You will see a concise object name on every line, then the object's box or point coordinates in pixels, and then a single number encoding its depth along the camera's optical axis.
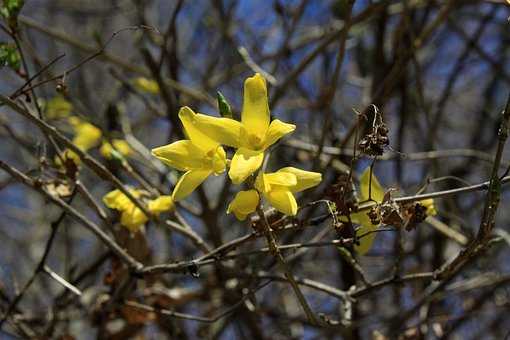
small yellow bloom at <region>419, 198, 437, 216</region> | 0.52
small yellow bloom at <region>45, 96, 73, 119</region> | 0.70
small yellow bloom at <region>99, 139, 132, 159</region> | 0.58
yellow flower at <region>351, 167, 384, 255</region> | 0.52
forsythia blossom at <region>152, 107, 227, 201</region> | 0.49
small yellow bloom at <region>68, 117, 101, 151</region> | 0.67
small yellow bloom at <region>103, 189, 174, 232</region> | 0.54
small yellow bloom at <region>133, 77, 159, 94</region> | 0.69
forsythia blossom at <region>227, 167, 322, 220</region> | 0.48
